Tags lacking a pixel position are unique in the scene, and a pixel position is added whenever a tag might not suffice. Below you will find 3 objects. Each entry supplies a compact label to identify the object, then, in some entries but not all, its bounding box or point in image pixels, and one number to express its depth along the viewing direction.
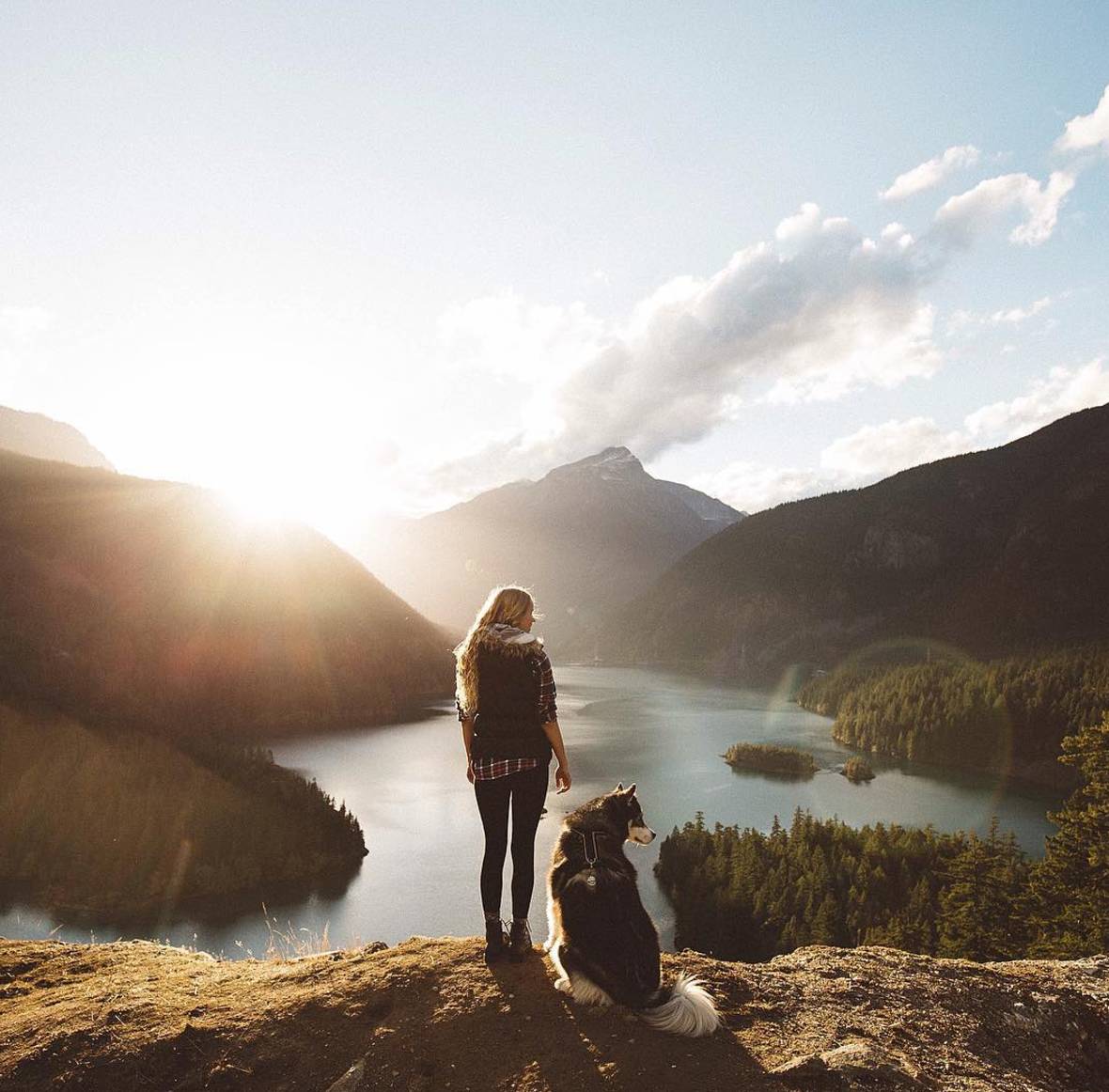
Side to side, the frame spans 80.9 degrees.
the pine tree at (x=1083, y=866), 19.17
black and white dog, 4.29
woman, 5.21
